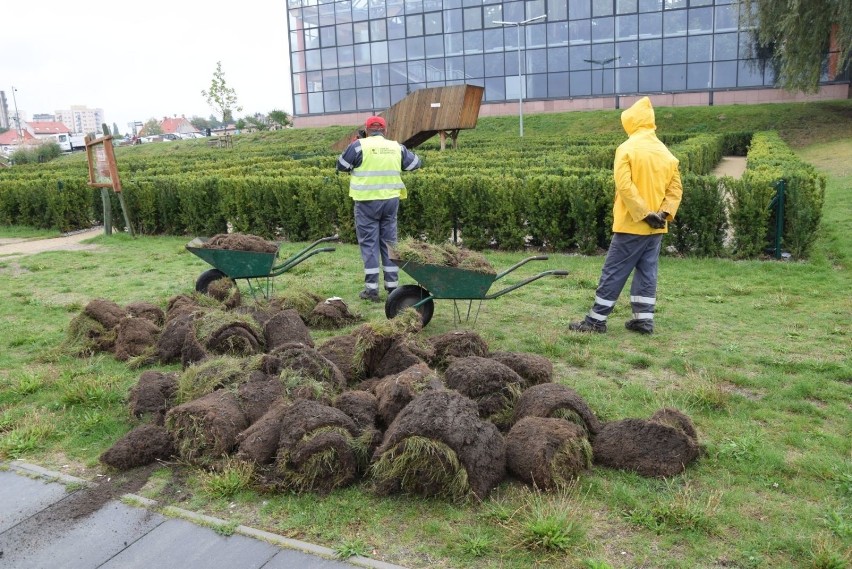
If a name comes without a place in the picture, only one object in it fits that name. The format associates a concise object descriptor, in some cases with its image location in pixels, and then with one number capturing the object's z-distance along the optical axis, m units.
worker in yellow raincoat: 5.99
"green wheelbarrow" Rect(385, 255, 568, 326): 5.80
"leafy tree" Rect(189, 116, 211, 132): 142.79
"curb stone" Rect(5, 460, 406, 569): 3.06
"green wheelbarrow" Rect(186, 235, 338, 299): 6.67
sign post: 12.30
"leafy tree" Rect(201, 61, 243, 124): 58.75
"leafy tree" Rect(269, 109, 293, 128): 61.16
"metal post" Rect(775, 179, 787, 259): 8.95
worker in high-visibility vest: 7.36
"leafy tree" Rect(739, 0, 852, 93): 24.78
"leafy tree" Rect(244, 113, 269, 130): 65.69
